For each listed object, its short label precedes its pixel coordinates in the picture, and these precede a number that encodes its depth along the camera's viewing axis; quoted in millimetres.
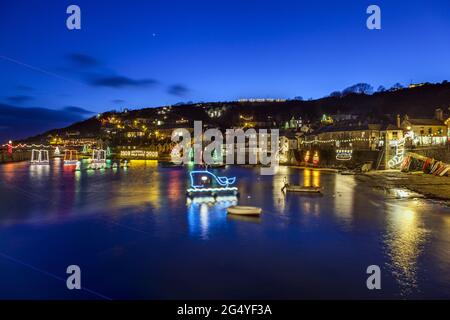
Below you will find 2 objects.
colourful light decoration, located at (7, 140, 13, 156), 115288
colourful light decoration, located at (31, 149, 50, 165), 89112
